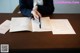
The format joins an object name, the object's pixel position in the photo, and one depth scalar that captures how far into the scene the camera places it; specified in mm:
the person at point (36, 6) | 1519
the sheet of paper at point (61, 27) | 1181
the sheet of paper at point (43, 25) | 1202
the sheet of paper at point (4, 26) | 1176
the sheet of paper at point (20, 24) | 1181
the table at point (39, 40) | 978
